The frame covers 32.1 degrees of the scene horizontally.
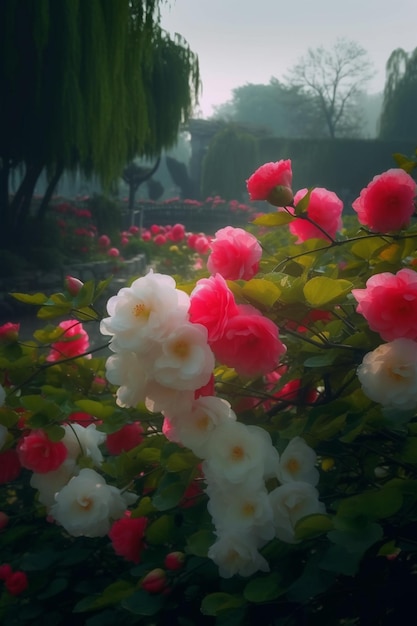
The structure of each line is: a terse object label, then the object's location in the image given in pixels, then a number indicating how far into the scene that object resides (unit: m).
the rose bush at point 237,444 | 1.09
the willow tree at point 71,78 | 8.16
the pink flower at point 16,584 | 1.45
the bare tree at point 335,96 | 44.34
